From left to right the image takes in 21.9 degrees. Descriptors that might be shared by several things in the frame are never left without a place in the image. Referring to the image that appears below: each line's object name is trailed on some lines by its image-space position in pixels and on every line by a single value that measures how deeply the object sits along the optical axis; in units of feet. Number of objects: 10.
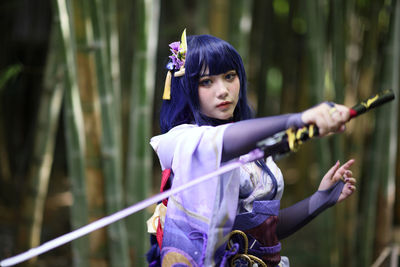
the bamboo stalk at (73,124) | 13.54
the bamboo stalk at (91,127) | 13.79
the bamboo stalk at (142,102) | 13.61
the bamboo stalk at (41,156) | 18.89
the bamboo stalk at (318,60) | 16.31
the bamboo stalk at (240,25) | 13.60
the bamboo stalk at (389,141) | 17.60
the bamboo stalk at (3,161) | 30.18
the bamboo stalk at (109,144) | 13.53
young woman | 9.16
